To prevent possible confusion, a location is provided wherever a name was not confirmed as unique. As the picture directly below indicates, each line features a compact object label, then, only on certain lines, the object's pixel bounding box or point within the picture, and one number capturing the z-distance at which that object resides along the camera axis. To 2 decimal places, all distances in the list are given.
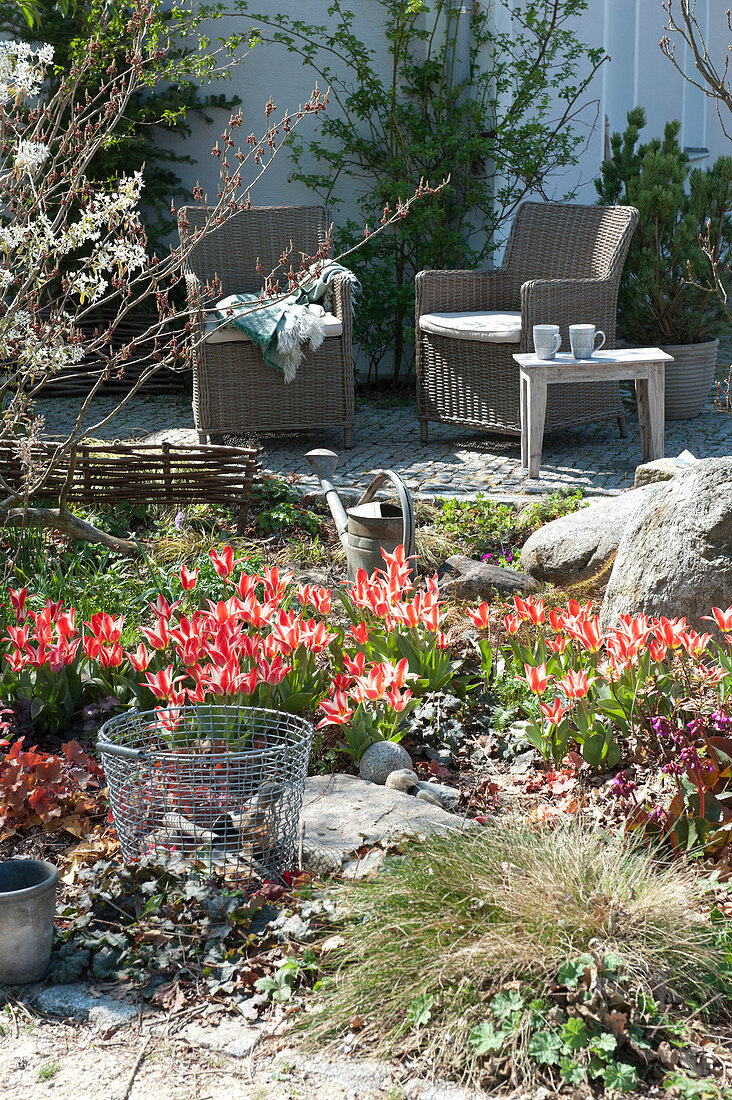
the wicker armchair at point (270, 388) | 5.84
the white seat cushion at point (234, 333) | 5.78
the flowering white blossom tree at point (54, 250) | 3.01
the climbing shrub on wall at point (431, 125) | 7.08
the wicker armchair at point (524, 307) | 5.66
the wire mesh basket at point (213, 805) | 2.07
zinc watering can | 3.40
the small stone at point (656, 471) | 4.42
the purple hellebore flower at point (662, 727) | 2.31
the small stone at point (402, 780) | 2.41
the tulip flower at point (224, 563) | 2.82
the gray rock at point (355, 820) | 2.10
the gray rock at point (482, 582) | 3.66
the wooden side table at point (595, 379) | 5.16
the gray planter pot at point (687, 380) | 6.55
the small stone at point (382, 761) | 2.49
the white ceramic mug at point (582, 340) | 5.17
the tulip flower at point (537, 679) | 2.42
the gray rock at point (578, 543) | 3.78
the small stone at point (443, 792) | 2.40
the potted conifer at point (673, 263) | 6.46
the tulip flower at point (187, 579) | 2.92
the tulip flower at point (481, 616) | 2.76
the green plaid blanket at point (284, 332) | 5.75
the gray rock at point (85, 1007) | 1.77
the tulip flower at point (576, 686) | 2.37
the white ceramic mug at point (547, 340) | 5.16
